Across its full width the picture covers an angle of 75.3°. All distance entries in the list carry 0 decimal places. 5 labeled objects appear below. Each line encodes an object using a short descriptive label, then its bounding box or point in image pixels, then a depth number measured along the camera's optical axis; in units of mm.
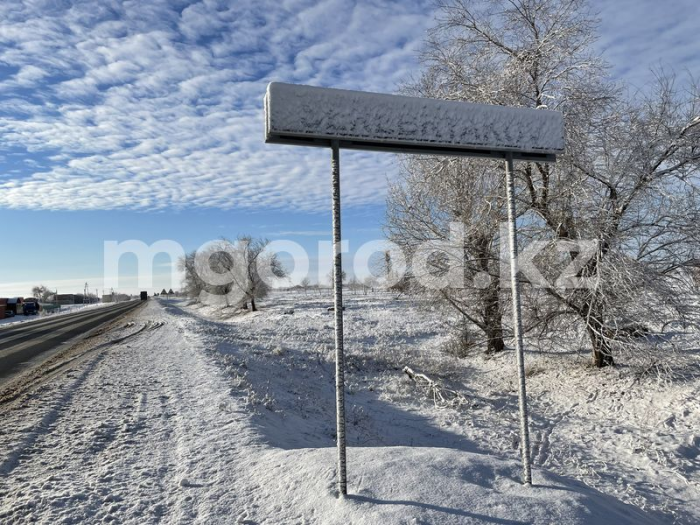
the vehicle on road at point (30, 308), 51191
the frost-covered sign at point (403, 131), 3701
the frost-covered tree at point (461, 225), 12031
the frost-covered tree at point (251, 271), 46741
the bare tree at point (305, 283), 103719
